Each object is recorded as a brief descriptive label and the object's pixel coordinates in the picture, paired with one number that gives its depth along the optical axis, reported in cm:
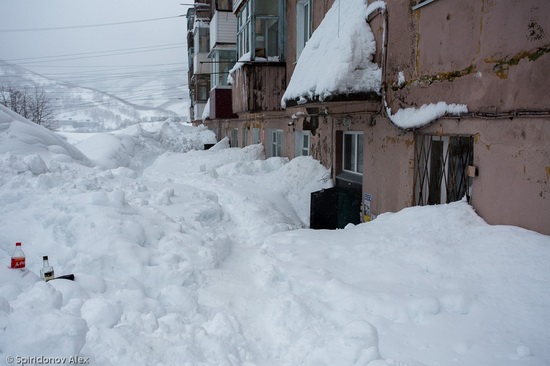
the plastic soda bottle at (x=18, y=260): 377
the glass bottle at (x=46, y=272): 411
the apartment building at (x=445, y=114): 377
